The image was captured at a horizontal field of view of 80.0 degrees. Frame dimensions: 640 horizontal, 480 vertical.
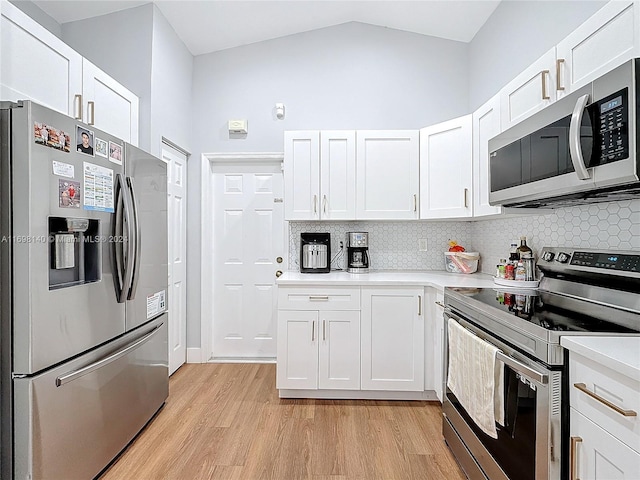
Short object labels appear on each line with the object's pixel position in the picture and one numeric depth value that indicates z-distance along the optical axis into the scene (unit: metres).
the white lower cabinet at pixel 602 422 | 0.93
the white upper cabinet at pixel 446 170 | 2.75
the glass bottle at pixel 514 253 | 2.48
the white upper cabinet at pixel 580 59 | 1.34
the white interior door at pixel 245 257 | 3.68
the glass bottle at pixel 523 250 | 2.43
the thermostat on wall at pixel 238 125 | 3.54
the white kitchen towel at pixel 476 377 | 1.49
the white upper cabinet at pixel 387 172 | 3.13
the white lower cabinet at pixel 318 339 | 2.78
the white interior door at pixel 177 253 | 3.27
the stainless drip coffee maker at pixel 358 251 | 3.23
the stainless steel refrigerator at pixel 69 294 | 1.47
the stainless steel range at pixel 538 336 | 1.19
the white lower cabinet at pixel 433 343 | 2.65
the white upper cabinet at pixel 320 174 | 3.13
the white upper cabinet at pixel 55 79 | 1.68
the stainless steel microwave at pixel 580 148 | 1.21
